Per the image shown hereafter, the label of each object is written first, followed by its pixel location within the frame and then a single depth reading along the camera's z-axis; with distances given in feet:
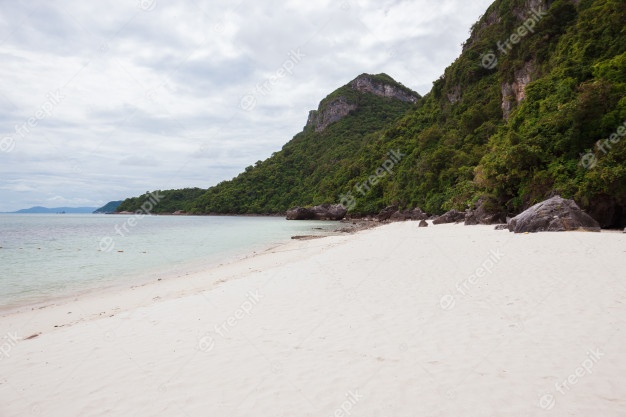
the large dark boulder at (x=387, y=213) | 203.21
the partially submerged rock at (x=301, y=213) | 271.08
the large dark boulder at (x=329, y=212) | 259.19
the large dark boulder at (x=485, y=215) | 88.48
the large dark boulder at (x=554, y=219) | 55.62
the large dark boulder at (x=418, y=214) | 169.04
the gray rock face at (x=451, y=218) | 115.55
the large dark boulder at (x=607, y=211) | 63.41
